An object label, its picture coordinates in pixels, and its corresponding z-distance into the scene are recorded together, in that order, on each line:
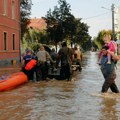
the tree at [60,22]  58.28
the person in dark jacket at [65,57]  17.83
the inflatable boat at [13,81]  14.23
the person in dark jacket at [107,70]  12.68
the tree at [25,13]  59.25
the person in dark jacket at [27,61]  18.05
